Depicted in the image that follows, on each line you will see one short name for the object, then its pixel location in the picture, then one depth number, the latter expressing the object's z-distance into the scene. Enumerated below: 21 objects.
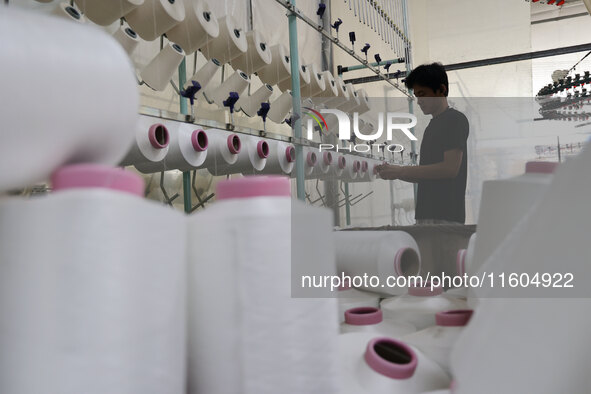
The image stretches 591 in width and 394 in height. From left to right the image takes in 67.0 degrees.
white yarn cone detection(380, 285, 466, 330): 0.64
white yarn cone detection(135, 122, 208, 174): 1.39
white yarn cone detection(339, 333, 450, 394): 0.40
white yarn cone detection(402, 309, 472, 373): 0.48
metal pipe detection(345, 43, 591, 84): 4.19
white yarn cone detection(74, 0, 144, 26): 1.33
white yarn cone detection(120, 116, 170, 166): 1.25
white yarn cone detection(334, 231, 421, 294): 0.87
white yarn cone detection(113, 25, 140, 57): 1.44
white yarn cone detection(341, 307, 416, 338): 0.57
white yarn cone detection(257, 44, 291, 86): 2.22
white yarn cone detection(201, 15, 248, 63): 1.78
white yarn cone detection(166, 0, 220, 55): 1.60
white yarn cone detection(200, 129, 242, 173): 1.57
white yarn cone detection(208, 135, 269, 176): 1.73
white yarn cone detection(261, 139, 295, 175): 1.92
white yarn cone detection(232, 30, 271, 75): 1.96
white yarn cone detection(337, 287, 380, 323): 0.70
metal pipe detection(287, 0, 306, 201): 2.13
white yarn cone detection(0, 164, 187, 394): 0.26
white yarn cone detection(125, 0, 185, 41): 1.45
